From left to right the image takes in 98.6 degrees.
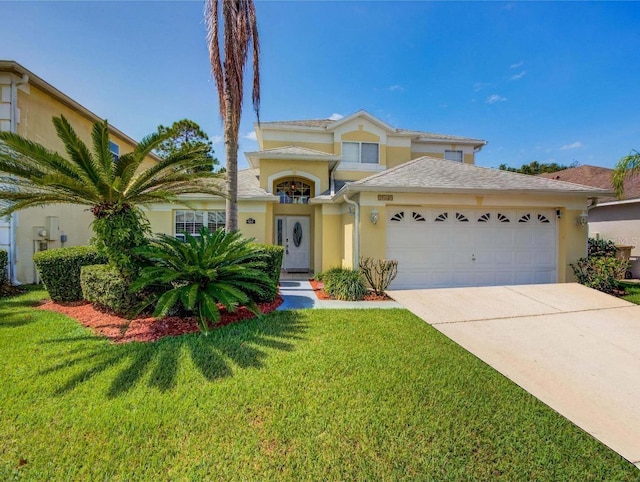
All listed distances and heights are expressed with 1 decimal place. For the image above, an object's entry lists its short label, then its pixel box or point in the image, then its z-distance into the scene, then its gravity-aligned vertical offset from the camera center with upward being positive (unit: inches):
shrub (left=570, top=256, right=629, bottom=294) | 360.2 -46.9
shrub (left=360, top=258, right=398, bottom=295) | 345.1 -44.7
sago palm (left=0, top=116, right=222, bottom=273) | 218.7 +49.4
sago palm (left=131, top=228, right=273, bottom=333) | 220.2 -32.4
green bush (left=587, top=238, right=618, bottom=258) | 493.0 -19.4
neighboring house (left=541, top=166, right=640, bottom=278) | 535.5 +40.5
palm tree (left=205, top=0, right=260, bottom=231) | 328.5 +215.6
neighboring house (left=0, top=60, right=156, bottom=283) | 371.9 +151.4
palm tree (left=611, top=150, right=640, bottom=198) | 409.1 +106.7
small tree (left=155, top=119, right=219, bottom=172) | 1037.8 +400.3
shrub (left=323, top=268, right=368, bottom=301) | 334.3 -60.7
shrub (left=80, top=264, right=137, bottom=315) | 246.2 -47.8
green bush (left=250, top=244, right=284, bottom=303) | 294.4 -30.6
